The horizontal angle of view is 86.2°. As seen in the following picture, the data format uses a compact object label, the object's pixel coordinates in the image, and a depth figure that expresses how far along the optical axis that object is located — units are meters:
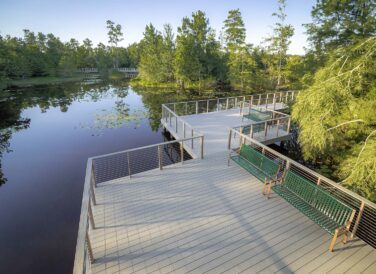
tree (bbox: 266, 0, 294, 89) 25.83
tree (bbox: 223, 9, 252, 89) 24.91
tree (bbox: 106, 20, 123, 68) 56.59
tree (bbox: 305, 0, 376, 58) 9.18
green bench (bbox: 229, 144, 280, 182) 5.52
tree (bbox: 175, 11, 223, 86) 24.23
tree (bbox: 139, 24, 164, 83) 31.61
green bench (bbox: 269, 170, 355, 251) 3.88
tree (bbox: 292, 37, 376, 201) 5.06
